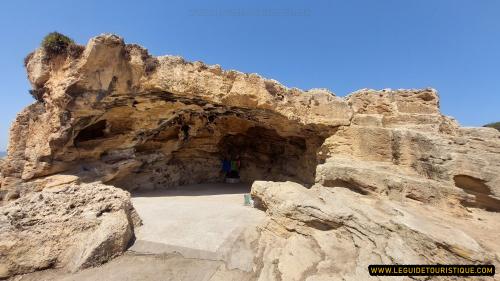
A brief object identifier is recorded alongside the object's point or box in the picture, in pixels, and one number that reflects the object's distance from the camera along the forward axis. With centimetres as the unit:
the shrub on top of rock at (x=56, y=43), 835
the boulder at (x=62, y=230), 389
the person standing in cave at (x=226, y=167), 1444
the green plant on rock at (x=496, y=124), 2324
